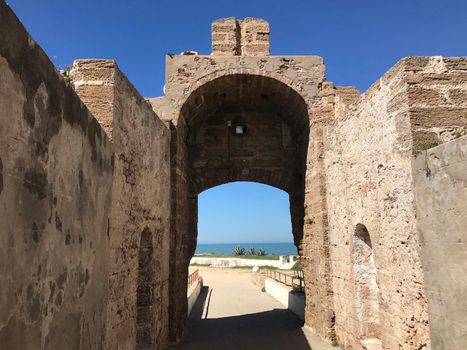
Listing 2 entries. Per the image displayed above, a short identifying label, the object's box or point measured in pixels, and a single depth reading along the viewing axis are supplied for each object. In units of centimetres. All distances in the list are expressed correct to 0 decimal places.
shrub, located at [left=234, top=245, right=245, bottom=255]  3991
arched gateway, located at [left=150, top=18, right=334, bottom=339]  853
